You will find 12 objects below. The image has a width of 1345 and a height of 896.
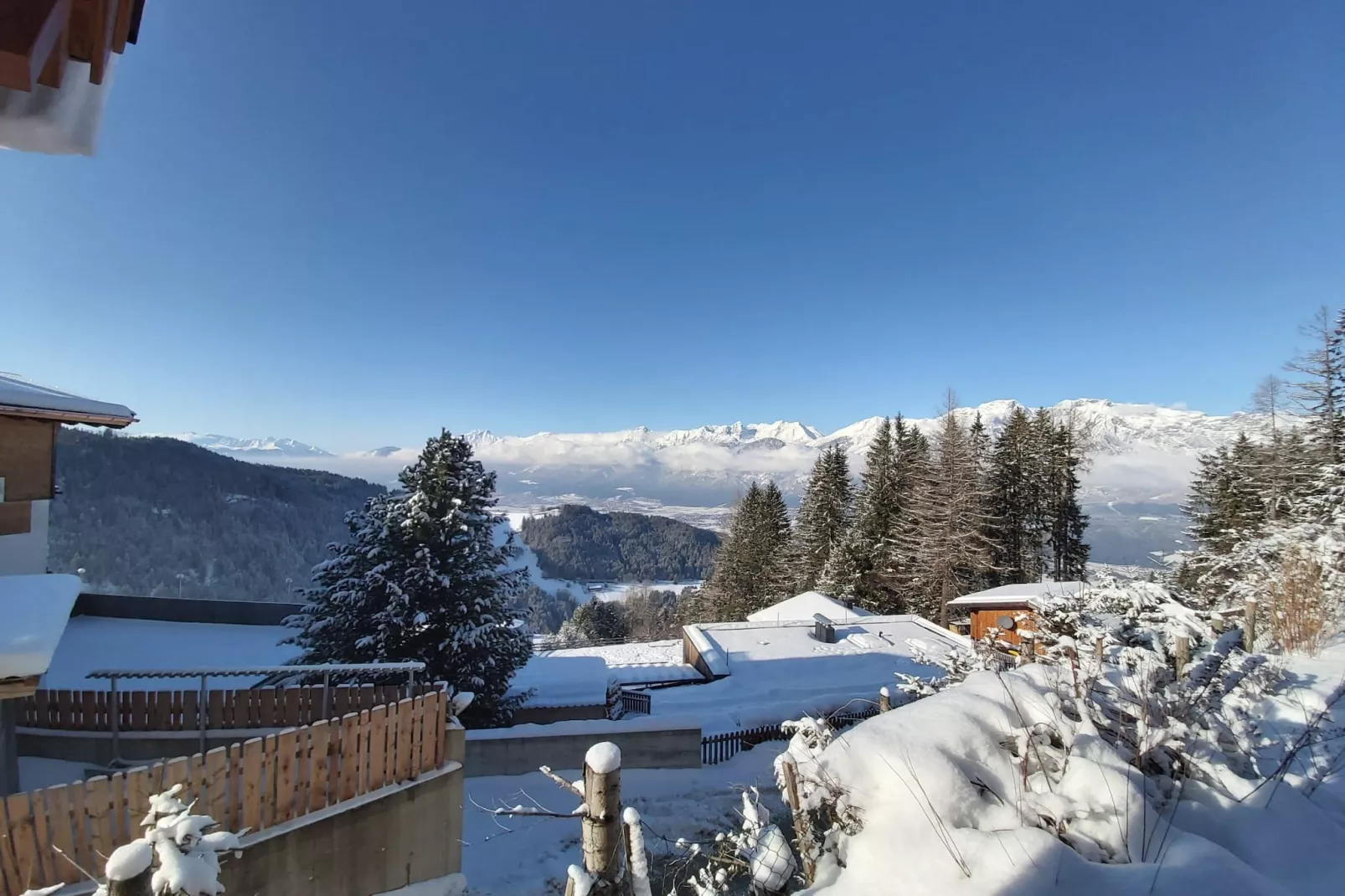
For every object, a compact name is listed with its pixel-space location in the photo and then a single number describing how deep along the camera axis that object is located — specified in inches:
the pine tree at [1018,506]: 1154.0
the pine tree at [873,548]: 1160.2
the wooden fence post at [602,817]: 94.1
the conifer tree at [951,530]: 980.6
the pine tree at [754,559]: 1480.1
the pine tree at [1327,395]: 716.7
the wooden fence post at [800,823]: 101.8
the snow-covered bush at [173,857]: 84.9
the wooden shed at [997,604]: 737.0
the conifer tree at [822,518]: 1350.9
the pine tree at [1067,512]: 1197.1
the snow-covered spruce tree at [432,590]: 429.4
